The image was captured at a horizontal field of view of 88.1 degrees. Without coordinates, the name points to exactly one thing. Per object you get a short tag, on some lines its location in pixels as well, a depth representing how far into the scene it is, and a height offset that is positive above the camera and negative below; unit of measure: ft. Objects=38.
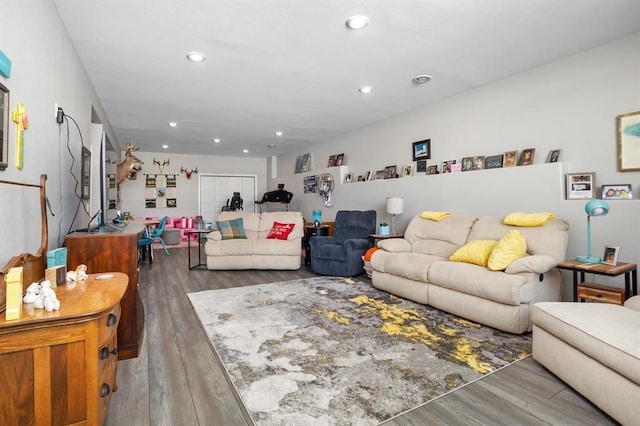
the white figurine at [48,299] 4.07 -1.05
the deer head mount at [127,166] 21.01 +3.14
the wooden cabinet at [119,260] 7.23 -0.98
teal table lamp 8.83 +0.02
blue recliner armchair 15.47 -1.55
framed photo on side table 8.65 -1.16
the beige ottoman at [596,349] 5.07 -2.39
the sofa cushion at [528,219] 10.19 -0.21
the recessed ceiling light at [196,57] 10.19 +4.97
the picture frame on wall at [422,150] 15.74 +3.08
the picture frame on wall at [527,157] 11.81 +2.02
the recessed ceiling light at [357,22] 8.28 +4.90
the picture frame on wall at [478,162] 13.42 +2.08
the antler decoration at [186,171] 30.01 +4.00
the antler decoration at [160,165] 29.01 +4.53
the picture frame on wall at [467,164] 13.83 +2.07
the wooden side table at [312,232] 18.91 -1.10
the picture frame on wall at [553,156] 11.10 +1.92
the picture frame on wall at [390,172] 17.54 +2.23
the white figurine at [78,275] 5.75 -1.04
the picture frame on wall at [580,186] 10.21 +0.83
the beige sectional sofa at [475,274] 8.77 -1.85
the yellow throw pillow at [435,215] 13.60 -0.08
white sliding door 31.07 +2.26
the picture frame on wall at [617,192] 9.48 +0.58
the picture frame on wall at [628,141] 9.30 +2.02
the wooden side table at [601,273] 8.21 -1.79
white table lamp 15.83 +0.40
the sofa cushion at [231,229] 18.06 -0.79
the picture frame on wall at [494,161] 12.78 +2.03
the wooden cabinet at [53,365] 3.69 -1.75
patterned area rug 5.82 -3.25
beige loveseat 17.11 -2.01
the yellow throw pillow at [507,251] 9.45 -1.12
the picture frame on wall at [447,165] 14.65 +2.14
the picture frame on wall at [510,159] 12.27 +2.03
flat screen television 8.27 +0.48
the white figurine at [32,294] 4.29 -1.02
